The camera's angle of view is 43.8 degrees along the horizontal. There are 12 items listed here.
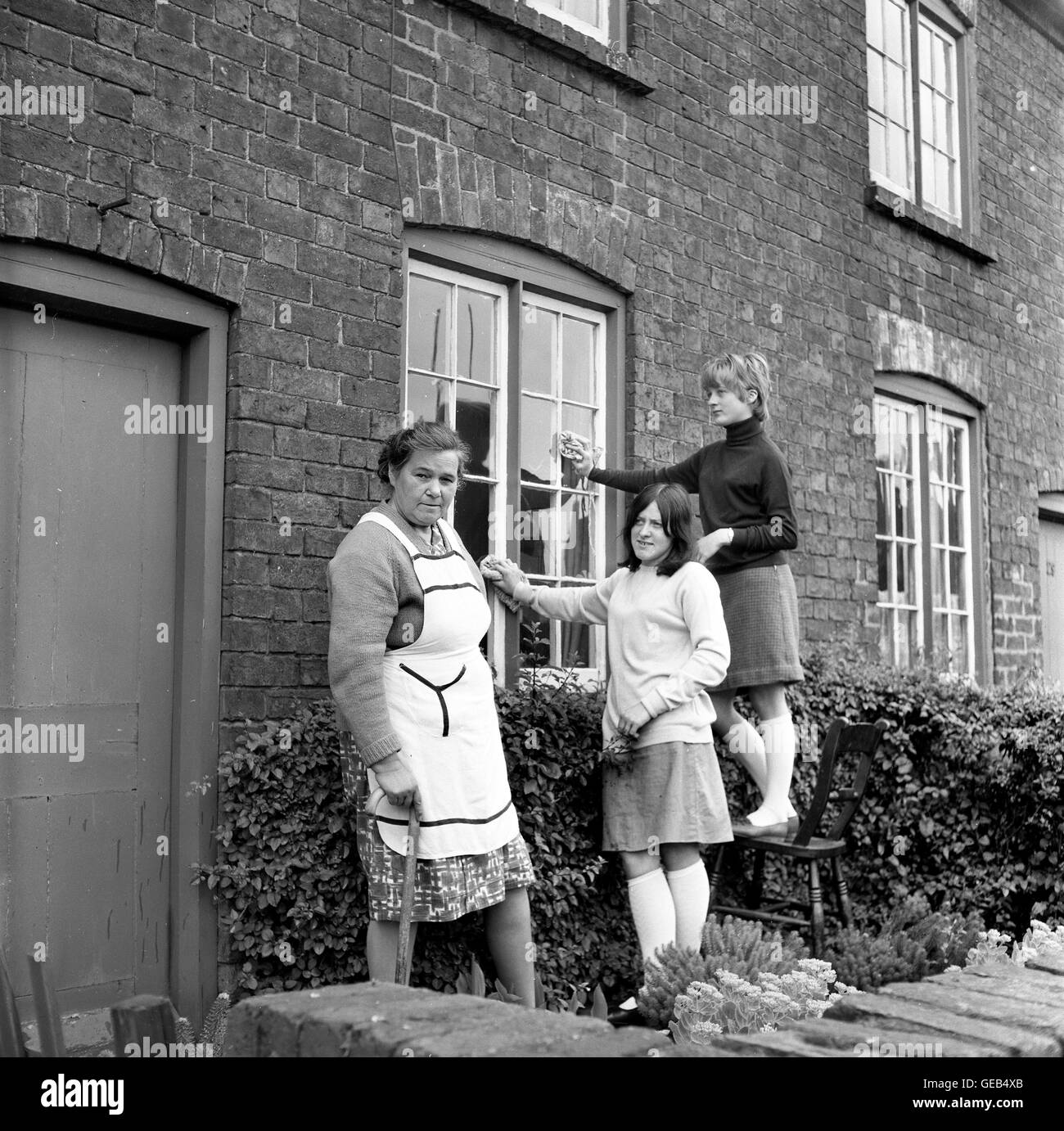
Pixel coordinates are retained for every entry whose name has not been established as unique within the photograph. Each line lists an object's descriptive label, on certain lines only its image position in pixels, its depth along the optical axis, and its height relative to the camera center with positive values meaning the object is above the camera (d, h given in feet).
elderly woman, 12.77 -0.44
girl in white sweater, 15.53 -0.65
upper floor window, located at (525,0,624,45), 20.57 +10.30
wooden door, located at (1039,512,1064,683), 33.53 +1.77
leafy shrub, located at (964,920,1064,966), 15.42 -3.35
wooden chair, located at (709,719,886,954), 17.49 -2.32
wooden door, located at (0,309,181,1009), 13.79 +0.19
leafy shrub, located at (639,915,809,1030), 13.67 -3.13
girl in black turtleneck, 17.90 +1.15
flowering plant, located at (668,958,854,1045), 12.16 -3.17
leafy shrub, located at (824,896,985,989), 15.38 -3.40
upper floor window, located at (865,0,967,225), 28.55 +12.70
